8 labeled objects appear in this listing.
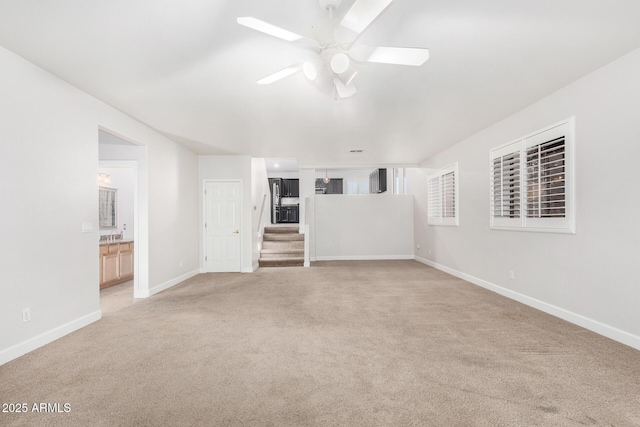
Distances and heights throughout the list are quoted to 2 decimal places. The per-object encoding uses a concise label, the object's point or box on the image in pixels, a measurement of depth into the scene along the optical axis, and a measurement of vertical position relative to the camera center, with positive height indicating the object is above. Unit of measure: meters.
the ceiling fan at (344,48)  1.77 +1.15
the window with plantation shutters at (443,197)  5.90 +0.29
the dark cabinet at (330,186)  12.56 +1.03
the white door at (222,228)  6.52 -0.37
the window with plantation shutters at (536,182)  3.30 +0.35
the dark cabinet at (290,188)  12.25 +0.92
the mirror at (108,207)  5.96 +0.07
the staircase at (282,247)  7.37 -0.99
